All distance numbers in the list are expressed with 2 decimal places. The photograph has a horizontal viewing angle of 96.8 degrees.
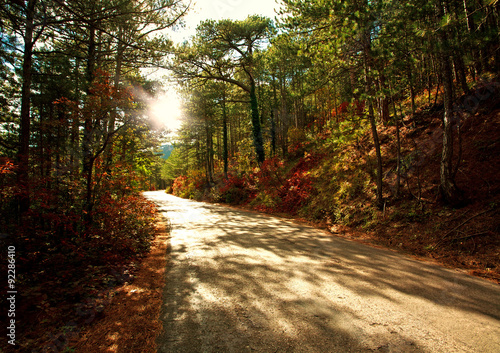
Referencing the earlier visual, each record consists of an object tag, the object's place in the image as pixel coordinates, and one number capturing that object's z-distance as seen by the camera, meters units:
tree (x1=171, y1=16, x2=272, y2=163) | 14.15
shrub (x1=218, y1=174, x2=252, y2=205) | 16.08
